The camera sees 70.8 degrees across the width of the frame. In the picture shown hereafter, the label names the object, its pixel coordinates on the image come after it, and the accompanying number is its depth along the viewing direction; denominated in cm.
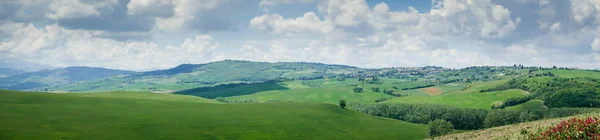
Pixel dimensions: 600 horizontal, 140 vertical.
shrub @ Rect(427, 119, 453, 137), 11849
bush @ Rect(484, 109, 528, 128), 16638
